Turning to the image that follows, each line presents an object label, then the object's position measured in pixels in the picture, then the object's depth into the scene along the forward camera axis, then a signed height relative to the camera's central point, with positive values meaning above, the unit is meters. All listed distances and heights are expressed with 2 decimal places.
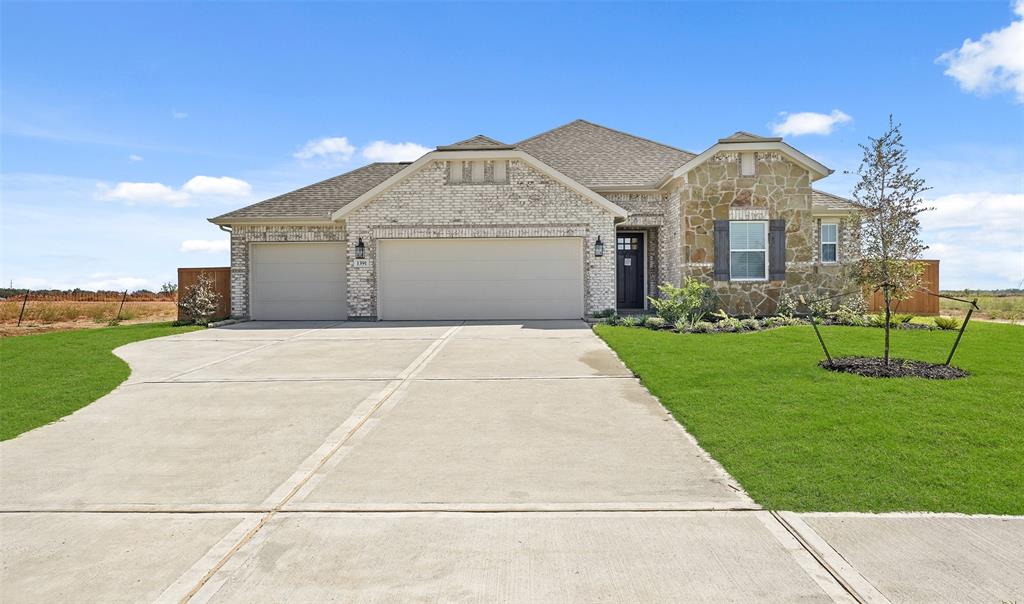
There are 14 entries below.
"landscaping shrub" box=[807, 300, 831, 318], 16.52 -0.44
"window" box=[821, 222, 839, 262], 19.91 +1.43
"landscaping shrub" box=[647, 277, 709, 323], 15.32 -0.28
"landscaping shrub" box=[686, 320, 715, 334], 14.15 -0.78
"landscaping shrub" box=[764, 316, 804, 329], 15.26 -0.72
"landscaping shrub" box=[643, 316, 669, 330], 15.03 -0.71
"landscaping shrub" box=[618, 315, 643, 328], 15.53 -0.72
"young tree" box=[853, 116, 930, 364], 9.04 +0.86
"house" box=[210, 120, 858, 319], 17.22 +1.55
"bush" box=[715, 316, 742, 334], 14.40 -0.76
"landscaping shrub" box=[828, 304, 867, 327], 15.45 -0.61
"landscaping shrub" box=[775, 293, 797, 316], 16.97 -0.37
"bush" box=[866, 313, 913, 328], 14.77 -0.67
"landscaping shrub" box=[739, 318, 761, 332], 14.72 -0.75
